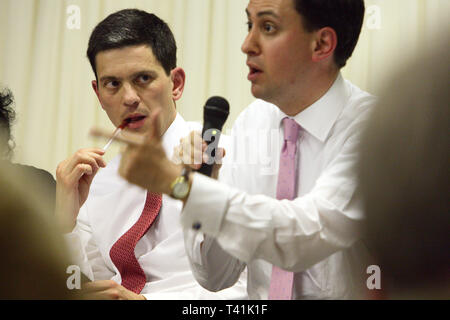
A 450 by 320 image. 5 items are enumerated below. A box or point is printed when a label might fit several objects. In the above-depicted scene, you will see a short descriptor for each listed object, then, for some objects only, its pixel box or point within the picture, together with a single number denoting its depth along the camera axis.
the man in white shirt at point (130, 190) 4.17
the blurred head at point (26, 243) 1.96
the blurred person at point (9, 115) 4.27
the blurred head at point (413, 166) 1.89
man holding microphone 3.88
